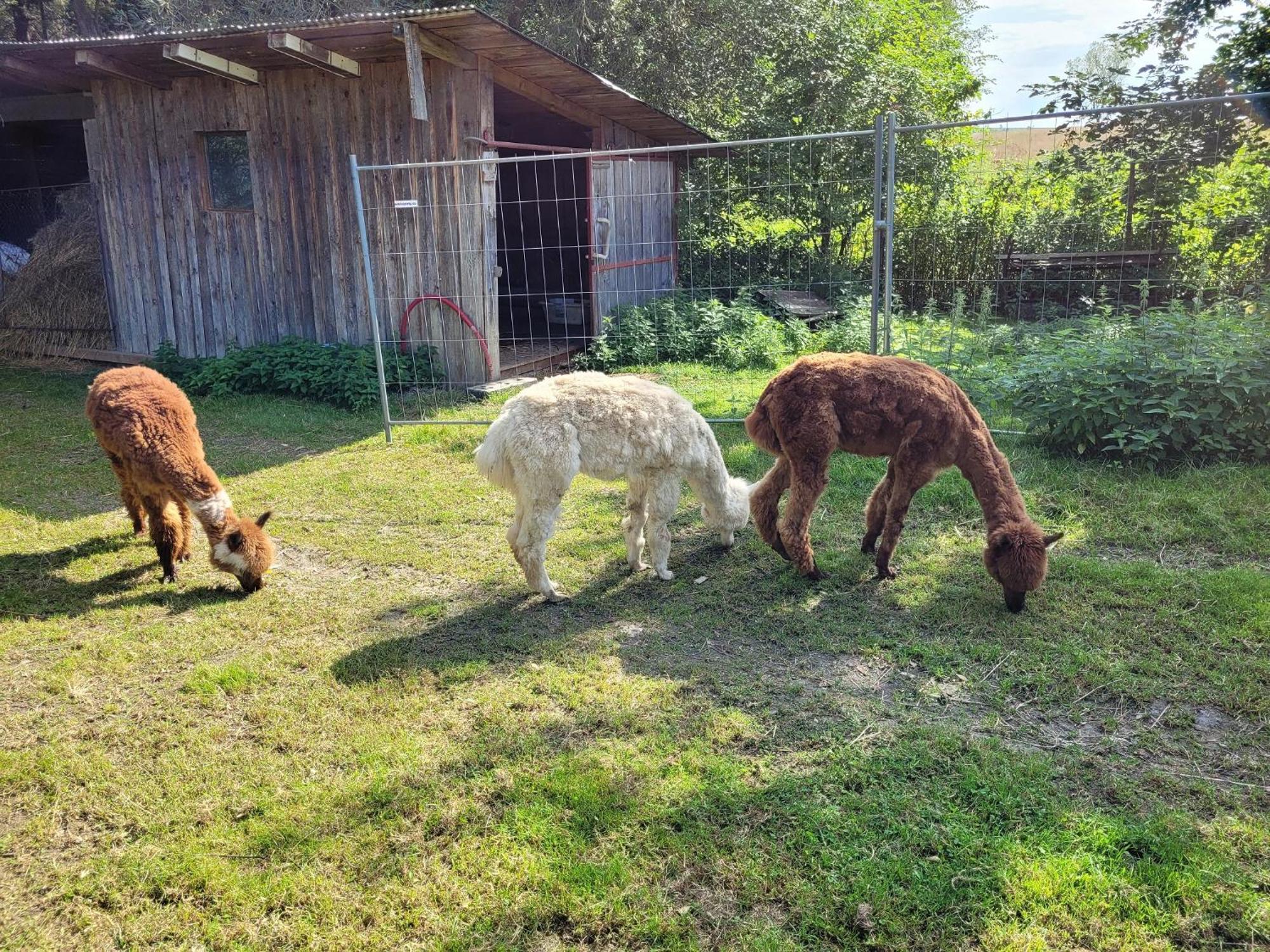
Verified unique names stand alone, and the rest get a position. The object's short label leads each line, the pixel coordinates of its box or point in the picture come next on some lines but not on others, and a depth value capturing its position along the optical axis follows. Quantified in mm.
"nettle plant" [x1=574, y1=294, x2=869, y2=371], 11047
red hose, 10000
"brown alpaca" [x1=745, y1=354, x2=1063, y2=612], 4723
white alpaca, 4633
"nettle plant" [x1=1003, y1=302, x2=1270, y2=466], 6172
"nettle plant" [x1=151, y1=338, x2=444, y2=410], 9945
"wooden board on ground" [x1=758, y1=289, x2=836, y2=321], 13609
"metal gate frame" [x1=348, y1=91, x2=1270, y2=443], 6113
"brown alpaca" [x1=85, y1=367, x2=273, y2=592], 5156
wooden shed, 9547
